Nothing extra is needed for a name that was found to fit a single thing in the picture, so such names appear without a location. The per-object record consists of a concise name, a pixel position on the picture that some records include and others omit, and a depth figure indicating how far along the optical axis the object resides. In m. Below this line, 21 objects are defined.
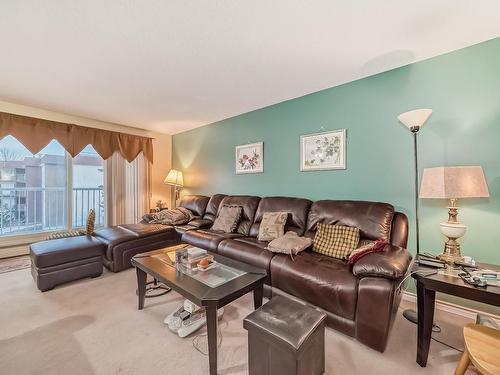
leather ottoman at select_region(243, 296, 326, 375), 1.03
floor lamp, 1.83
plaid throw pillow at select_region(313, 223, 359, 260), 1.99
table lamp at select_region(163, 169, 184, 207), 4.46
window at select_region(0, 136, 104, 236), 3.36
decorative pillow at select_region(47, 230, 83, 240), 3.06
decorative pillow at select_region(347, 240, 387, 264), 1.67
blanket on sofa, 3.45
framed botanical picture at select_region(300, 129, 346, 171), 2.61
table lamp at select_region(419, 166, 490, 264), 1.47
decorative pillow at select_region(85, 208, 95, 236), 2.88
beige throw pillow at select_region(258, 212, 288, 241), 2.49
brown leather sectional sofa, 1.45
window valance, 3.18
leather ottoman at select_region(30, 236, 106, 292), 2.22
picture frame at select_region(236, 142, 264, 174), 3.40
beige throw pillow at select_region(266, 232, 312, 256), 2.02
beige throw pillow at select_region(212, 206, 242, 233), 3.00
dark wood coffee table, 1.28
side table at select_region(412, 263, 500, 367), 1.22
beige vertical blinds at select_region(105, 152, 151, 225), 4.12
